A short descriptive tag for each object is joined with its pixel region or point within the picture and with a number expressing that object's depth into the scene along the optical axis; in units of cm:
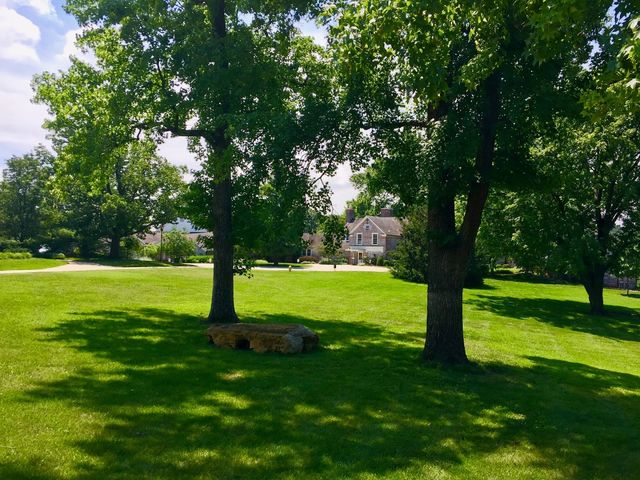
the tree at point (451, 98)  858
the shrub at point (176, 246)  5859
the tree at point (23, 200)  5531
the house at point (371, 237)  7681
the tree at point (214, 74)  1483
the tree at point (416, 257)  3781
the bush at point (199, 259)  6116
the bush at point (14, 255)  4369
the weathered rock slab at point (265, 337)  1227
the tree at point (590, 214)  2709
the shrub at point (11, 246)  4978
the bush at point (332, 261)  7150
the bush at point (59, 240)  5169
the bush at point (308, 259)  7401
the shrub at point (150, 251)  6116
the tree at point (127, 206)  5144
